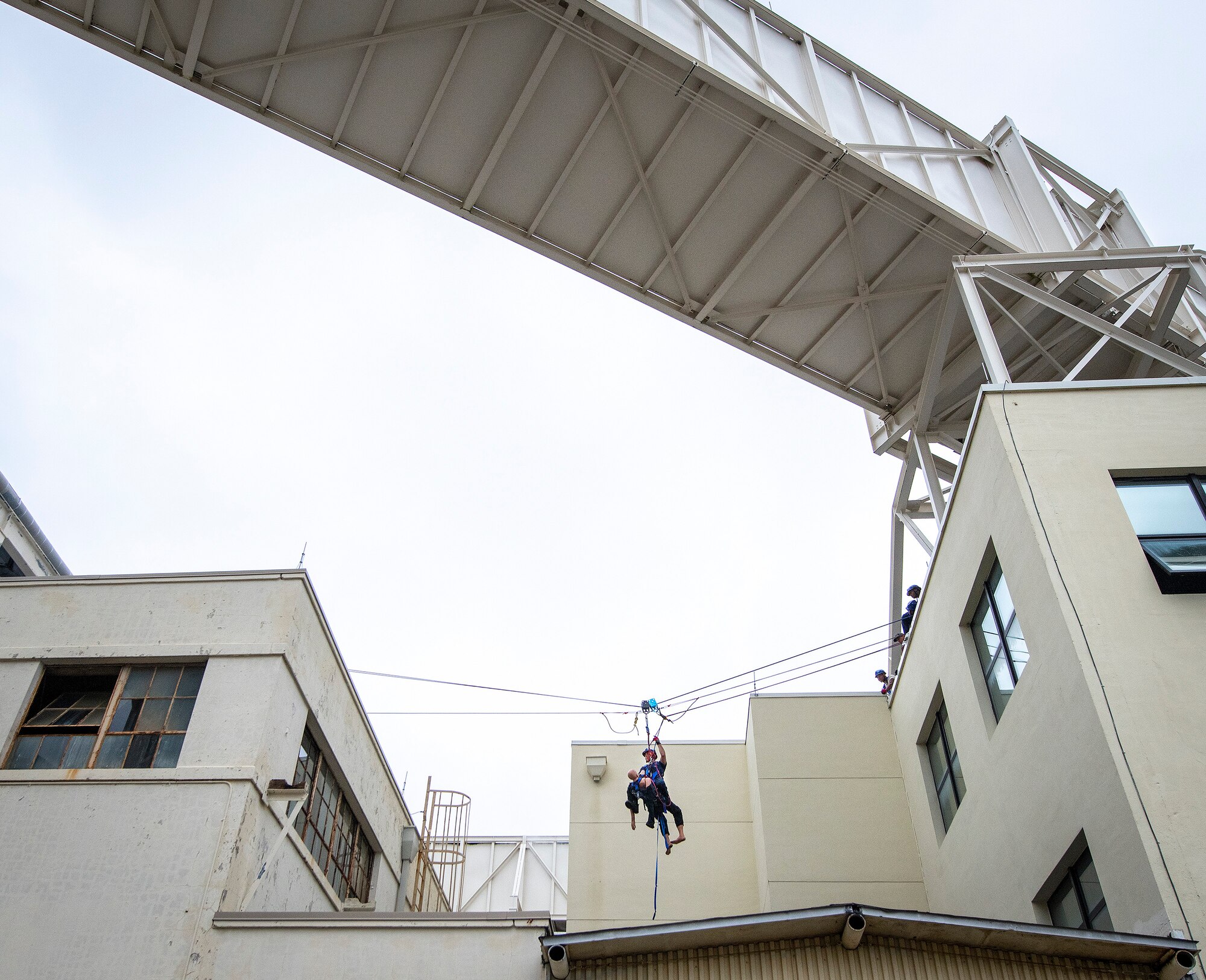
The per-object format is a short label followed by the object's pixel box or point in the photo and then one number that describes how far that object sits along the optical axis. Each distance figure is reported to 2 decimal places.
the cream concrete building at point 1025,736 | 10.04
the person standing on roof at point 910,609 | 18.72
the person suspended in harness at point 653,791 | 16.45
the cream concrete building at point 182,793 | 11.07
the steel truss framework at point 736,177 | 16.41
